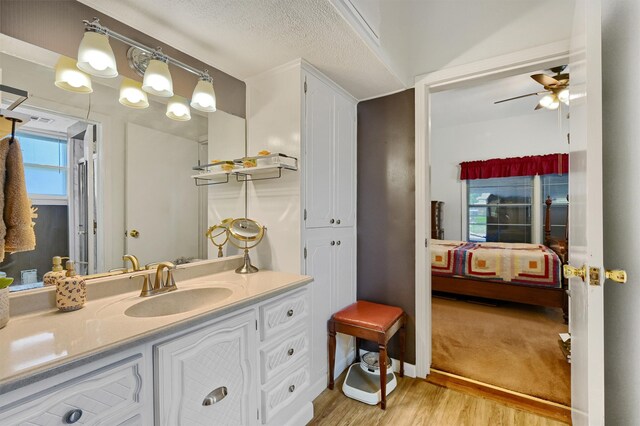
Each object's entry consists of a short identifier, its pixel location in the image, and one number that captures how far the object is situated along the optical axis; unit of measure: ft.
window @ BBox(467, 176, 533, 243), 17.10
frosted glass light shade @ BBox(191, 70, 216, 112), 5.28
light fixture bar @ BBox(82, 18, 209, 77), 3.92
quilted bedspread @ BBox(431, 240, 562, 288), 10.47
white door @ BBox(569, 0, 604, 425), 3.05
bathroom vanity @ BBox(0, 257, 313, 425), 2.42
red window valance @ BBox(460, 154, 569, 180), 16.01
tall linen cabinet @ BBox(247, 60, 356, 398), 5.74
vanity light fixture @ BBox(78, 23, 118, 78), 3.84
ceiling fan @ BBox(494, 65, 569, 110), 8.65
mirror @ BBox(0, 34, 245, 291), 3.71
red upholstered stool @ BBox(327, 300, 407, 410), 5.80
